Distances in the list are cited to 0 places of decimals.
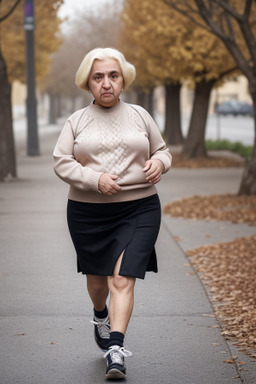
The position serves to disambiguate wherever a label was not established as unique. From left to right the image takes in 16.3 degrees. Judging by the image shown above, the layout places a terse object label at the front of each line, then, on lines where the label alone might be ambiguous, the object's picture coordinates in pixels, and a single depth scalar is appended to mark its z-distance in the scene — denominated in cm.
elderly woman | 458
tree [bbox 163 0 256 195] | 1344
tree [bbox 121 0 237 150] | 2180
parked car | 8388
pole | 2430
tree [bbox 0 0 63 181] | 2731
